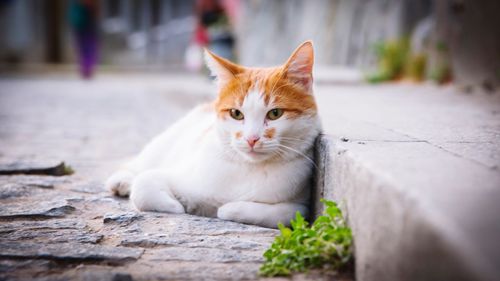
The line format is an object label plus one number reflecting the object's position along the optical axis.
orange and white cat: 2.31
